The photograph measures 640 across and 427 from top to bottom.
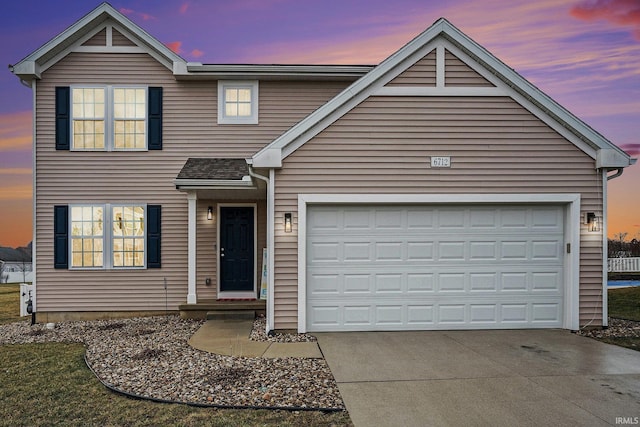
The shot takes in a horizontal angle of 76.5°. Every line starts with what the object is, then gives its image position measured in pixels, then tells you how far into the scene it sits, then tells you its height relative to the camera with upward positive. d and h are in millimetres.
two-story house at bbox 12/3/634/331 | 7500 +227
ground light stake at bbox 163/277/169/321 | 9781 -2244
